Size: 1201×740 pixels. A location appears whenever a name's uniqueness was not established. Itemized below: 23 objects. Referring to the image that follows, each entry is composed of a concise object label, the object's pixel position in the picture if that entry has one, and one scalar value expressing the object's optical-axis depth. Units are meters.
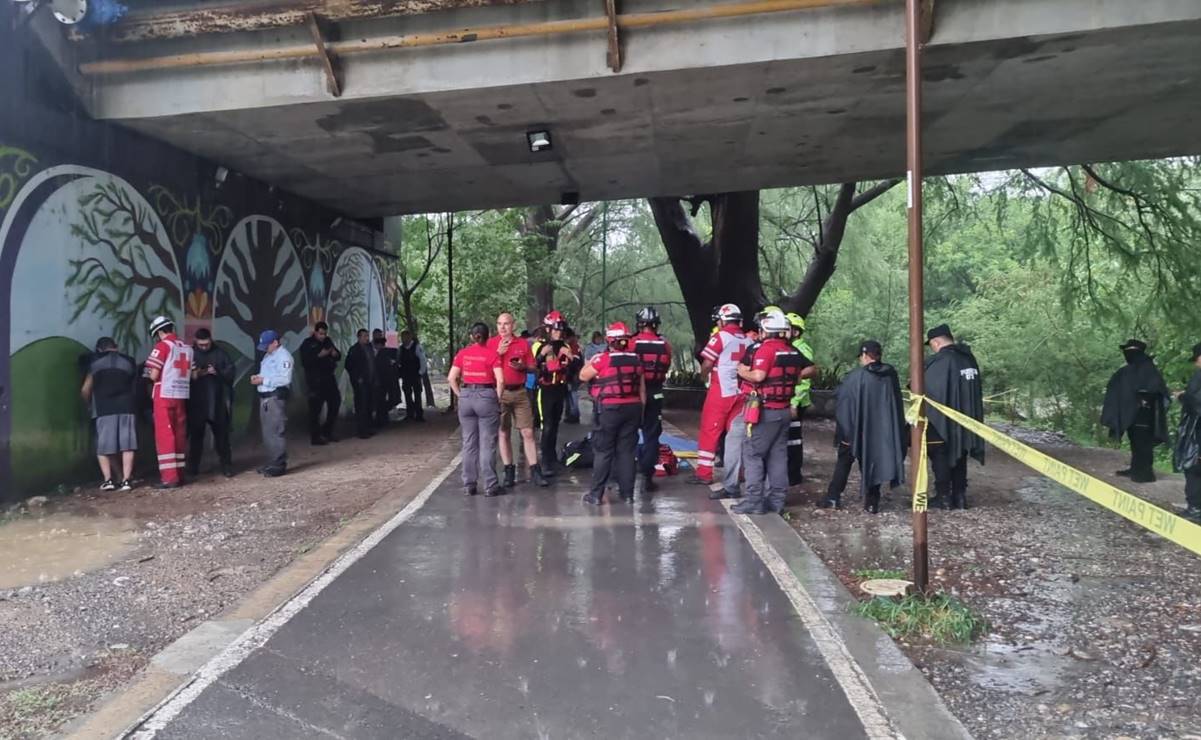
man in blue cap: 10.26
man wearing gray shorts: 9.04
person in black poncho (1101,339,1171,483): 9.96
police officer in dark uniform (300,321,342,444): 13.16
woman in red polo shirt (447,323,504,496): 8.38
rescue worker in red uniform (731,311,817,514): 7.57
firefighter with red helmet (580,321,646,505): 8.09
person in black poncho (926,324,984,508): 8.05
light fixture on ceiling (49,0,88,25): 8.33
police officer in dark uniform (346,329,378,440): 14.37
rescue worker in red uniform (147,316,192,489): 9.47
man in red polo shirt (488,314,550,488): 8.59
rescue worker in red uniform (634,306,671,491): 8.90
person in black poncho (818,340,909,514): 7.81
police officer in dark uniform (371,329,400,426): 15.63
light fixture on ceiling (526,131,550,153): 10.16
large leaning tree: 17.95
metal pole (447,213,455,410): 18.99
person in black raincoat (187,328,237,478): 10.12
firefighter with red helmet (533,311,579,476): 9.66
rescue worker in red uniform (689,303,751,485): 8.84
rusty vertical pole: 5.09
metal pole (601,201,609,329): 27.27
